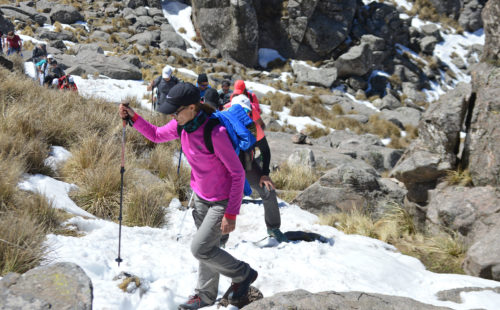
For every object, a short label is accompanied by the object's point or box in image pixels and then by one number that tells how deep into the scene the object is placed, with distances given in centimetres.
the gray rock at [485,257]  407
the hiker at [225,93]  723
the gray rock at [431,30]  3741
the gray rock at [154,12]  3149
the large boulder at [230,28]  2908
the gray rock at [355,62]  2911
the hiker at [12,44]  1486
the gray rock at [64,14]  2806
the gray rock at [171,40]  2759
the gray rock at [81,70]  1567
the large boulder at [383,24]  3397
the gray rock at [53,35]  2333
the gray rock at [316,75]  2795
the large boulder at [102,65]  1691
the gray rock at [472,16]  4028
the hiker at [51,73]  1105
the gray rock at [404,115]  2110
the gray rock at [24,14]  2622
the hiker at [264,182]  441
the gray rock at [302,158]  951
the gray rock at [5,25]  2028
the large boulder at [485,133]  502
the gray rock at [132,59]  2065
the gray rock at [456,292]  364
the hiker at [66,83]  1066
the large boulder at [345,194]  669
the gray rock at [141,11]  3140
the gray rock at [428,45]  3559
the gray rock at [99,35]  2626
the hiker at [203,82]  738
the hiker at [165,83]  891
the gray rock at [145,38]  2712
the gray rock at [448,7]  4138
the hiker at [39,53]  1295
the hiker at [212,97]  659
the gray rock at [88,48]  2161
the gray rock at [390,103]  2495
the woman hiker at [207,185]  292
